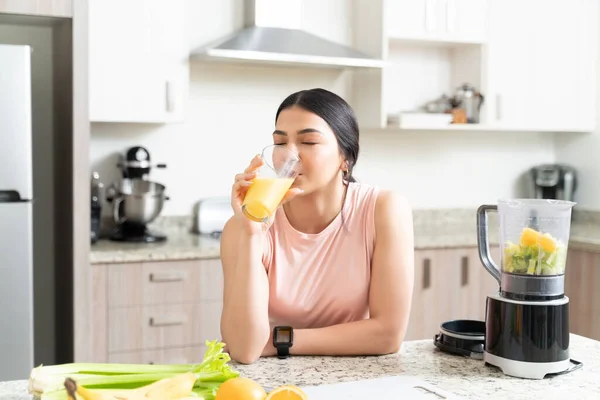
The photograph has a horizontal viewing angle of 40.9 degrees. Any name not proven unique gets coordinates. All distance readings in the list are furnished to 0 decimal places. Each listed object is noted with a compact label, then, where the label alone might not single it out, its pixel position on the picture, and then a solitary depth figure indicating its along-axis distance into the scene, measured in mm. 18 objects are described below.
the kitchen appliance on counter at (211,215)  3688
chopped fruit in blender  1526
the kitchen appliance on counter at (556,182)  4320
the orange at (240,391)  1145
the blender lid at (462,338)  1674
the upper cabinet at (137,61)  3199
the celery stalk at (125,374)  1235
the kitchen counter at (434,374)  1432
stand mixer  3385
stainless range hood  3369
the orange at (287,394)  1161
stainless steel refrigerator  2846
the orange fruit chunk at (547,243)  1524
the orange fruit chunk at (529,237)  1525
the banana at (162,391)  1156
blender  1525
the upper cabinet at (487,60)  3791
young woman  1741
